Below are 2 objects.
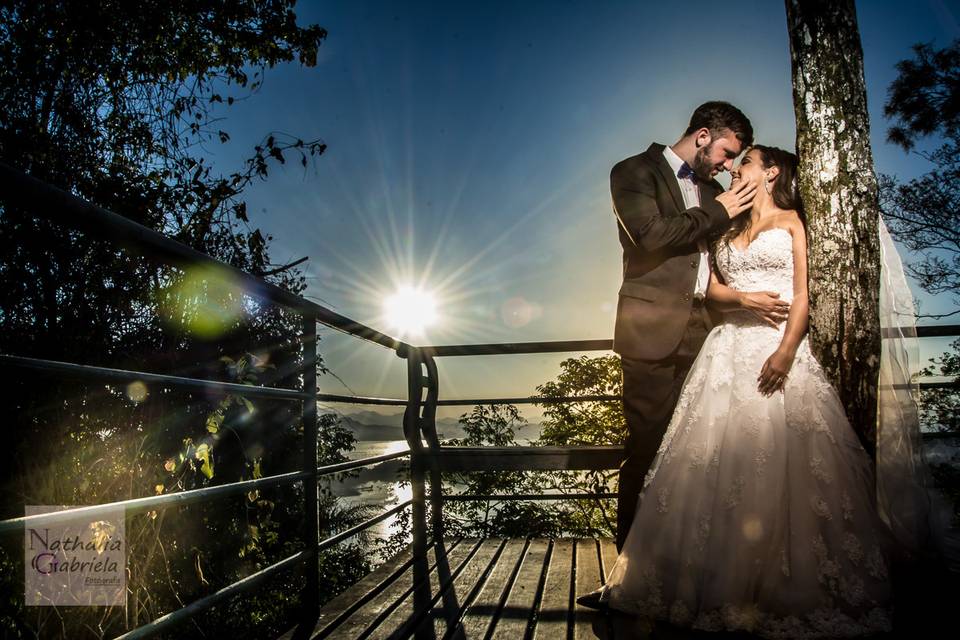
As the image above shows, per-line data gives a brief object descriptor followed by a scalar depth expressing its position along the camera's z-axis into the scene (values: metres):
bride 1.59
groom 2.09
